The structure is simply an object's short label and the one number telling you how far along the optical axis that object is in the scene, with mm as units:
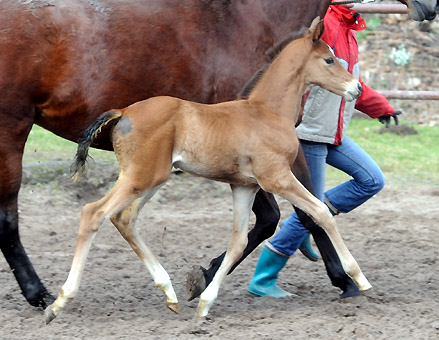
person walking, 8867
